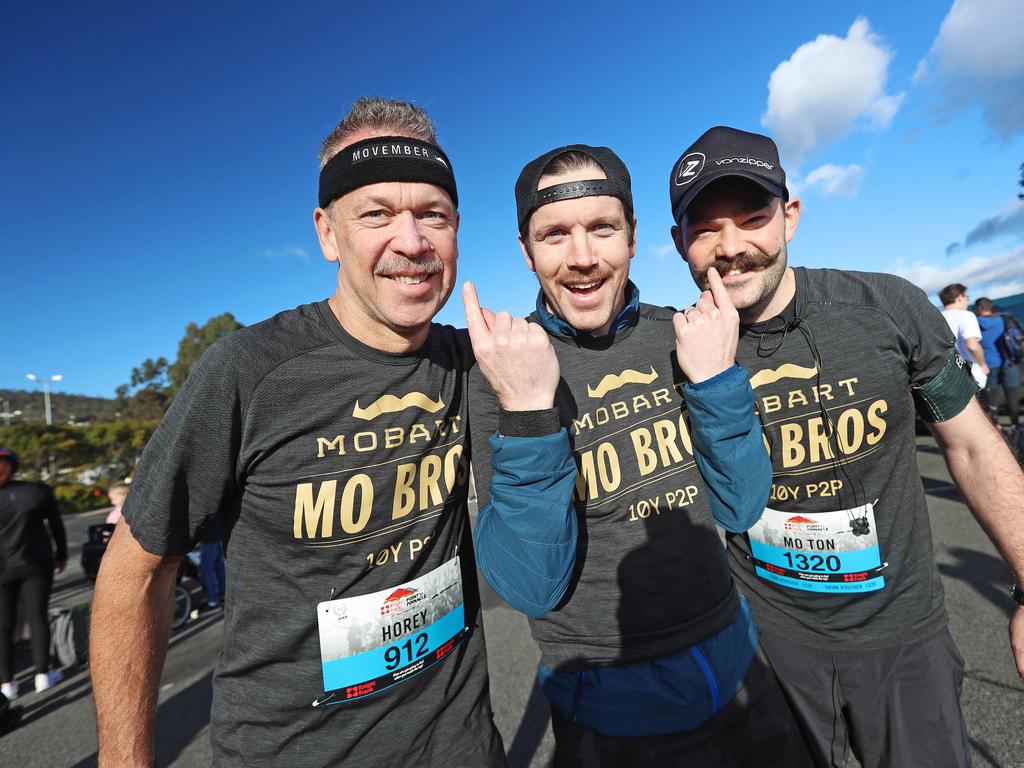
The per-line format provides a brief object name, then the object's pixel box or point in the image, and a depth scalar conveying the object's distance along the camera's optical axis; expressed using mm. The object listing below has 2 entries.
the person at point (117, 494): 6172
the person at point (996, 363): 7453
